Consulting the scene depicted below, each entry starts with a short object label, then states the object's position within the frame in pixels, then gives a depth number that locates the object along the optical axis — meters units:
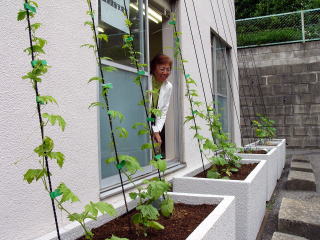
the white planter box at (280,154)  5.09
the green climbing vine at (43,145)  1.13
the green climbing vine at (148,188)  1.49
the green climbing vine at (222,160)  2.92
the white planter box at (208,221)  1.55
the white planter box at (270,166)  3.75
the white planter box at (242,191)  2.40
